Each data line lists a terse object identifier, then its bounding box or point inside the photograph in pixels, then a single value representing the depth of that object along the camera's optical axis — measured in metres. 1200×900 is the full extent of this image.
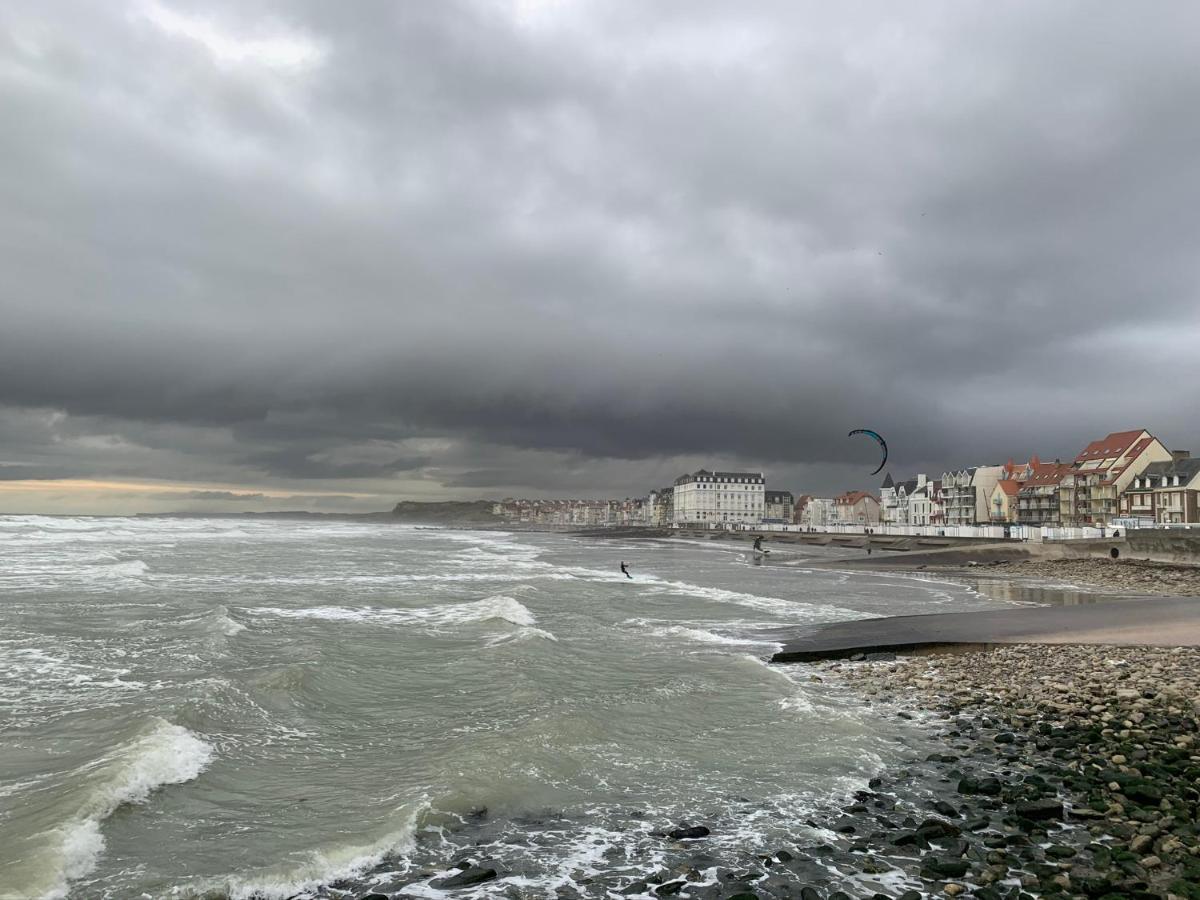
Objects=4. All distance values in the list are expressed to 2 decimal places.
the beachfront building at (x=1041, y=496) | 99.38
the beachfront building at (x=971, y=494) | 117.50
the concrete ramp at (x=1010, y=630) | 15.90
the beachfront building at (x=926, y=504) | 130.62
